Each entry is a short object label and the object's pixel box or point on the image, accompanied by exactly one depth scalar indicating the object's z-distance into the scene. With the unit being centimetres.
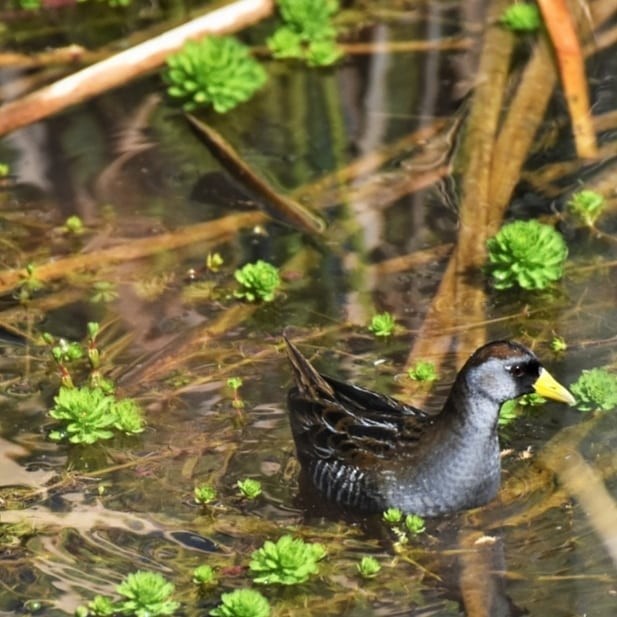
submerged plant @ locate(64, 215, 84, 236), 1662
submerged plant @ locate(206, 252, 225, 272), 1594
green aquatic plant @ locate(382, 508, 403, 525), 1227
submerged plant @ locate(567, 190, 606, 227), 1612
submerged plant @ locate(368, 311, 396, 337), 1456
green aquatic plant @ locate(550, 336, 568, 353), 1431
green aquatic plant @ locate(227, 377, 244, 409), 1364
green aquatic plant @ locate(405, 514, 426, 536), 1217
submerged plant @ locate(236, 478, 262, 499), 1243
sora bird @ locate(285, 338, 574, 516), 1247
